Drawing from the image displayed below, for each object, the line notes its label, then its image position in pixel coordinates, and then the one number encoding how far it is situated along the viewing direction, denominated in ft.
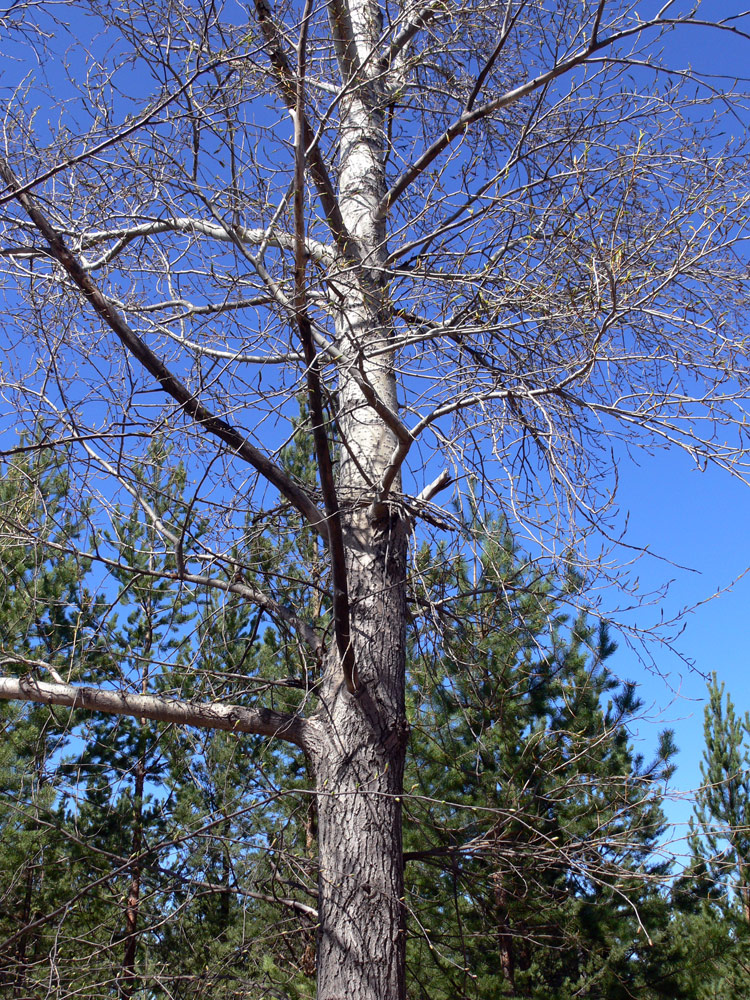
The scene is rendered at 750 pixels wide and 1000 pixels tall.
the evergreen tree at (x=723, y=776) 27.27
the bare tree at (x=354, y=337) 7.93
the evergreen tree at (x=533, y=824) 19.21
